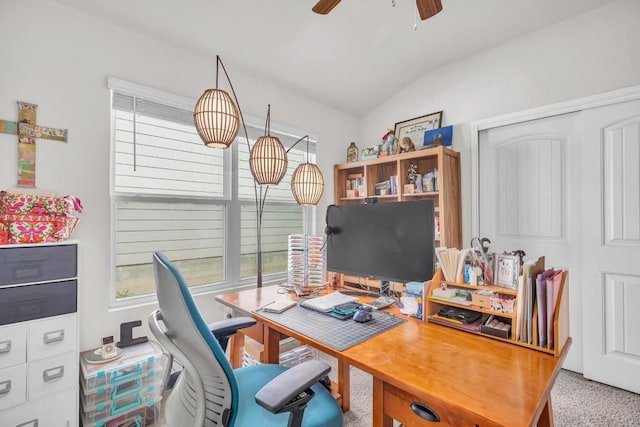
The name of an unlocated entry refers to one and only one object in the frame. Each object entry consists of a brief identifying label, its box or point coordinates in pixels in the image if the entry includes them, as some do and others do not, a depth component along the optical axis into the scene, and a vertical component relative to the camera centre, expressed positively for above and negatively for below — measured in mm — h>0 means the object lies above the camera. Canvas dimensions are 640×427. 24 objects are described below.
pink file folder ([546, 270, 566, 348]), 1064 -302
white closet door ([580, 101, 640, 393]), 2027 -183
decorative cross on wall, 1625 +445
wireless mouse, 1370 -463
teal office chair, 831 -499
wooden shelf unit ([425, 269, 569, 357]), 1047 -387
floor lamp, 1479 +392
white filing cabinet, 1356 -573
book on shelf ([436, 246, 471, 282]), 1415 -222
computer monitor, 1510 -131
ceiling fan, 1397 +1021
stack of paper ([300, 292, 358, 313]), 1522 -462
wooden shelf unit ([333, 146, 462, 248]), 2590 +391
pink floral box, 1441 -4
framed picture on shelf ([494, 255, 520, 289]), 1261 -233
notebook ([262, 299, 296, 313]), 1527 -475
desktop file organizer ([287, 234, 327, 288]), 2035 -326
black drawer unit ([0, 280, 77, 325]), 1361 -410
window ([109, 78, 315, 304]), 2035 +120
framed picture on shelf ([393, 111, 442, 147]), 2961 +940
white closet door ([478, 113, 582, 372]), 2285 +195
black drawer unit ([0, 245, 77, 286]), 1367 -230
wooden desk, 775 -492
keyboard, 1586 -473
